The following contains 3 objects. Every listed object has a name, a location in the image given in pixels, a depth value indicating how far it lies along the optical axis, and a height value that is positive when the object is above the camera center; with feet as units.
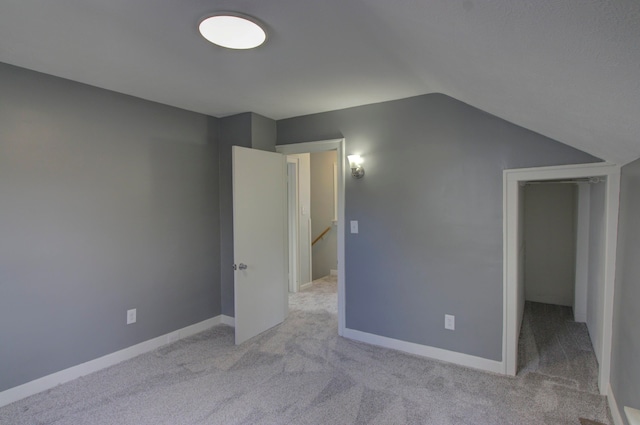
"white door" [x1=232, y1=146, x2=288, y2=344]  10.55 -1.37
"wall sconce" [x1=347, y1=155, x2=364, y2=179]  10.62 +1.10
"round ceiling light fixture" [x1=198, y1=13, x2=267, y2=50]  5.45 +2.98
